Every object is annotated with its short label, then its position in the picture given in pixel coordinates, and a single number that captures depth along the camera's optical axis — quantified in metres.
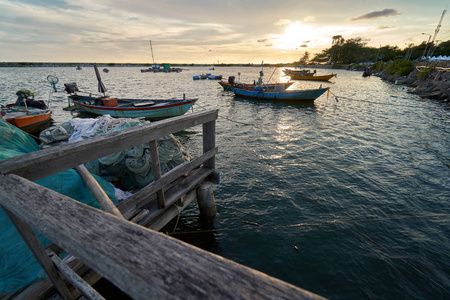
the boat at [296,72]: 71.41
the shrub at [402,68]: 48.22
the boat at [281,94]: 24.20
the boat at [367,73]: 68.20
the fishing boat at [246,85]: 29.27
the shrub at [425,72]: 35.50
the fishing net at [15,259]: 2.35
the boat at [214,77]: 67.55
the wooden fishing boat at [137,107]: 16.16
